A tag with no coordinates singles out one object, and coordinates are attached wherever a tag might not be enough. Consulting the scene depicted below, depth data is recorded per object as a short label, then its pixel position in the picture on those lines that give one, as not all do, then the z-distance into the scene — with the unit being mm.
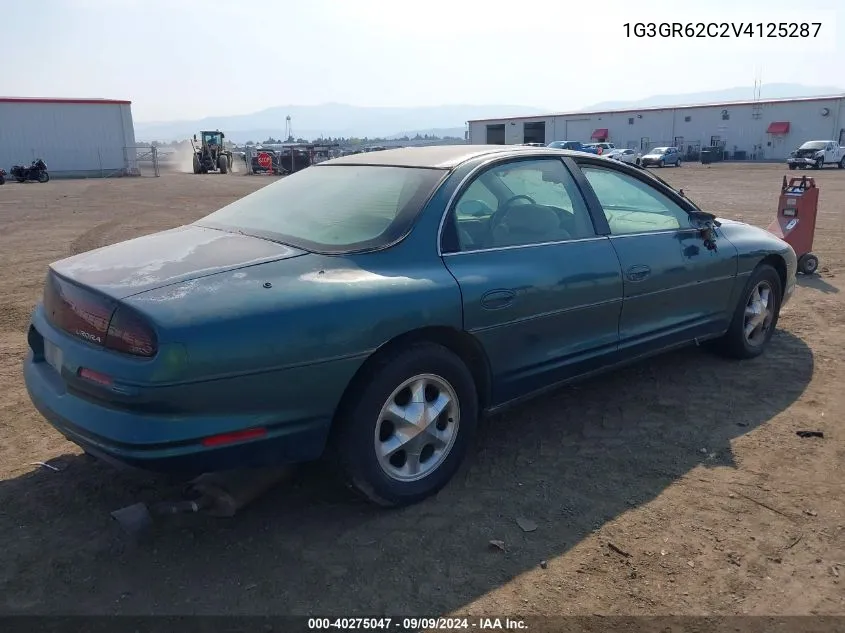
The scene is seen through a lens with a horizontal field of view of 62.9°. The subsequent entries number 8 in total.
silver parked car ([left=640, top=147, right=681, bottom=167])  44812
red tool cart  8039
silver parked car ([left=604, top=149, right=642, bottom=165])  43000
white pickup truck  38000
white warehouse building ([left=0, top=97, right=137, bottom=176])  37094
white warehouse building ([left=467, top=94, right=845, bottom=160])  50094
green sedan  2586
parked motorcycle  32531
